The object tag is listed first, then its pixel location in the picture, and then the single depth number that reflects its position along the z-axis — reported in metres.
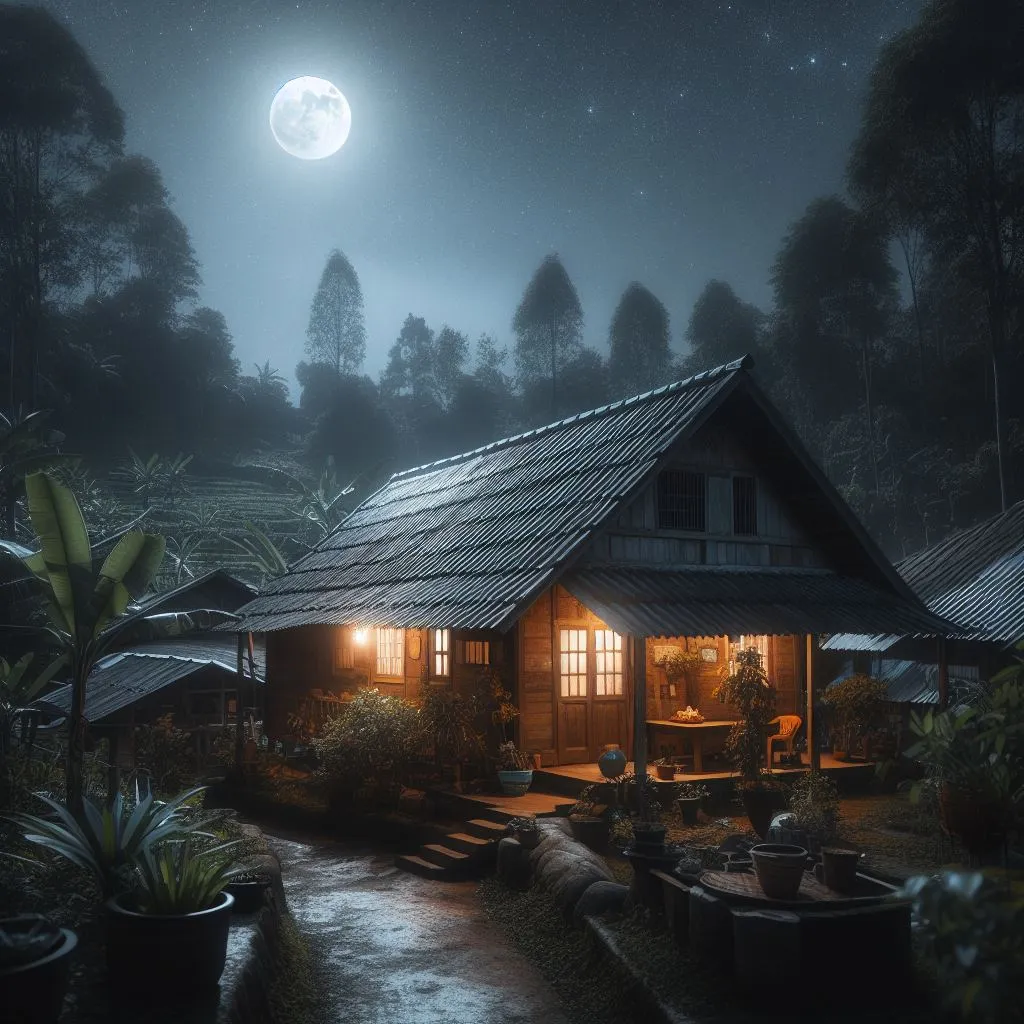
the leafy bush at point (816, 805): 10.81
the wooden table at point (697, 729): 15.52
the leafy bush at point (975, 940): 3.34
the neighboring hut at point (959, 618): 18.37
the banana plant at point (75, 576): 9.45
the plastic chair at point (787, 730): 16.05
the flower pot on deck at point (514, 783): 14.10
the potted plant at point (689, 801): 13.49
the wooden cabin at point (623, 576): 14.12
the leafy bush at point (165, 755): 17.98
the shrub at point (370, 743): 14.66
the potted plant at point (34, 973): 4.98
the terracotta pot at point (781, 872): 7.15
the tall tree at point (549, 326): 70.50
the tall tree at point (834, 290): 49.91
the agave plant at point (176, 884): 6.39
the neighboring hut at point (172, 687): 23.47
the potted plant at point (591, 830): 12.14
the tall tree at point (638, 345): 72.75
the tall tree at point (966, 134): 32.69
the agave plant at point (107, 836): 6.93
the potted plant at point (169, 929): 6.10
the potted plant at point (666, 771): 14.45
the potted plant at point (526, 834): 11.40
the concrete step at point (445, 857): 11.97
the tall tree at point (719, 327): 61.81
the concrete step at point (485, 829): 12.45
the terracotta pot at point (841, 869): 7.49
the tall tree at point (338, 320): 87.00
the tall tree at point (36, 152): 44.81
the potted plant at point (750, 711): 13.21
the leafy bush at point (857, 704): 17.55
